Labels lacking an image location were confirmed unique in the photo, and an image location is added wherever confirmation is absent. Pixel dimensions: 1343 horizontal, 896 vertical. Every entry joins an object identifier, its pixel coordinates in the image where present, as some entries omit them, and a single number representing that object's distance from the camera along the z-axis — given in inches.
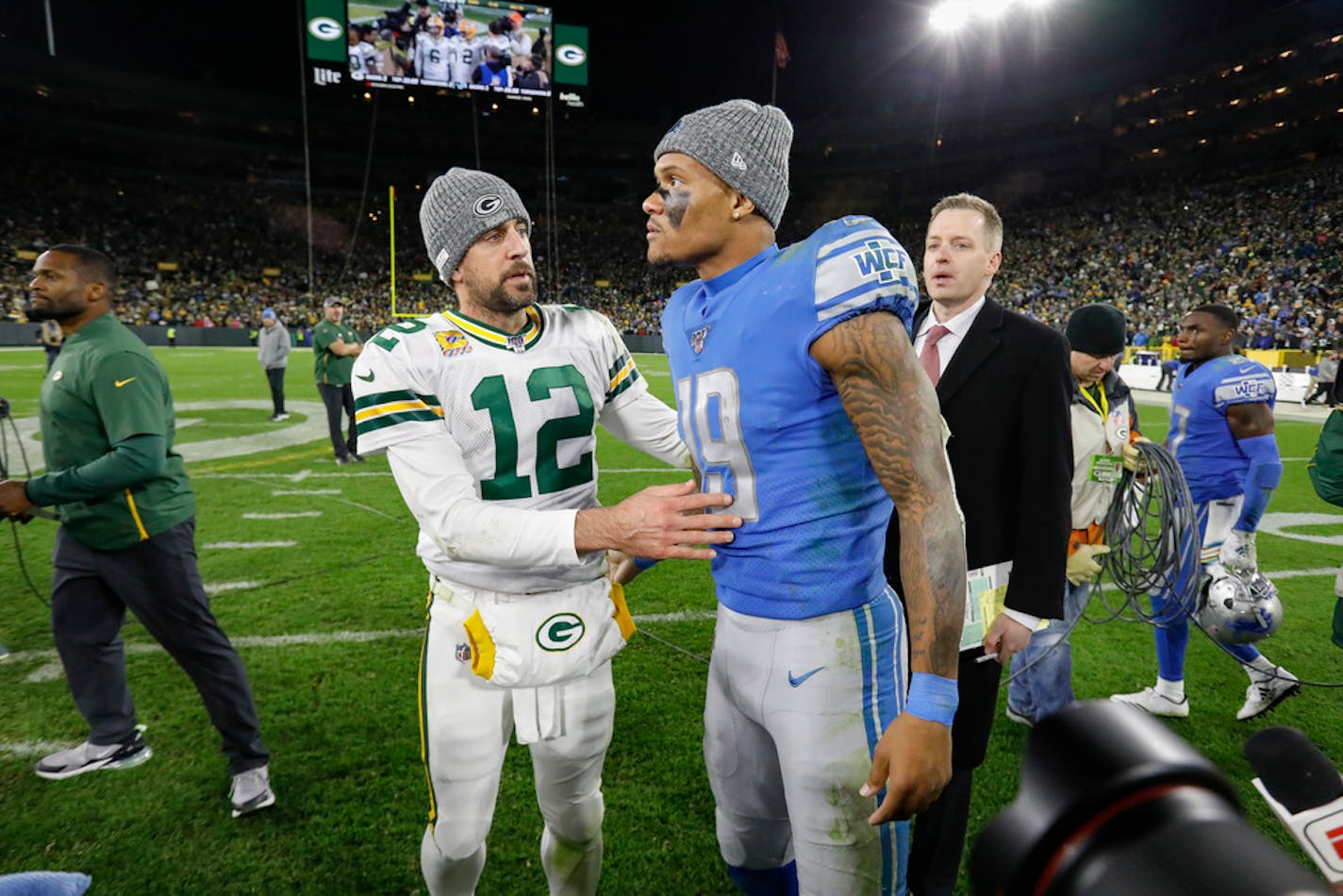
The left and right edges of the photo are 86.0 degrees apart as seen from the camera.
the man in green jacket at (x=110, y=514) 115.6
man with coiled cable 128.0
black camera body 16.0
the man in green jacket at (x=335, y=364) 385.7
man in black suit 91.7
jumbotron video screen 1507.1
